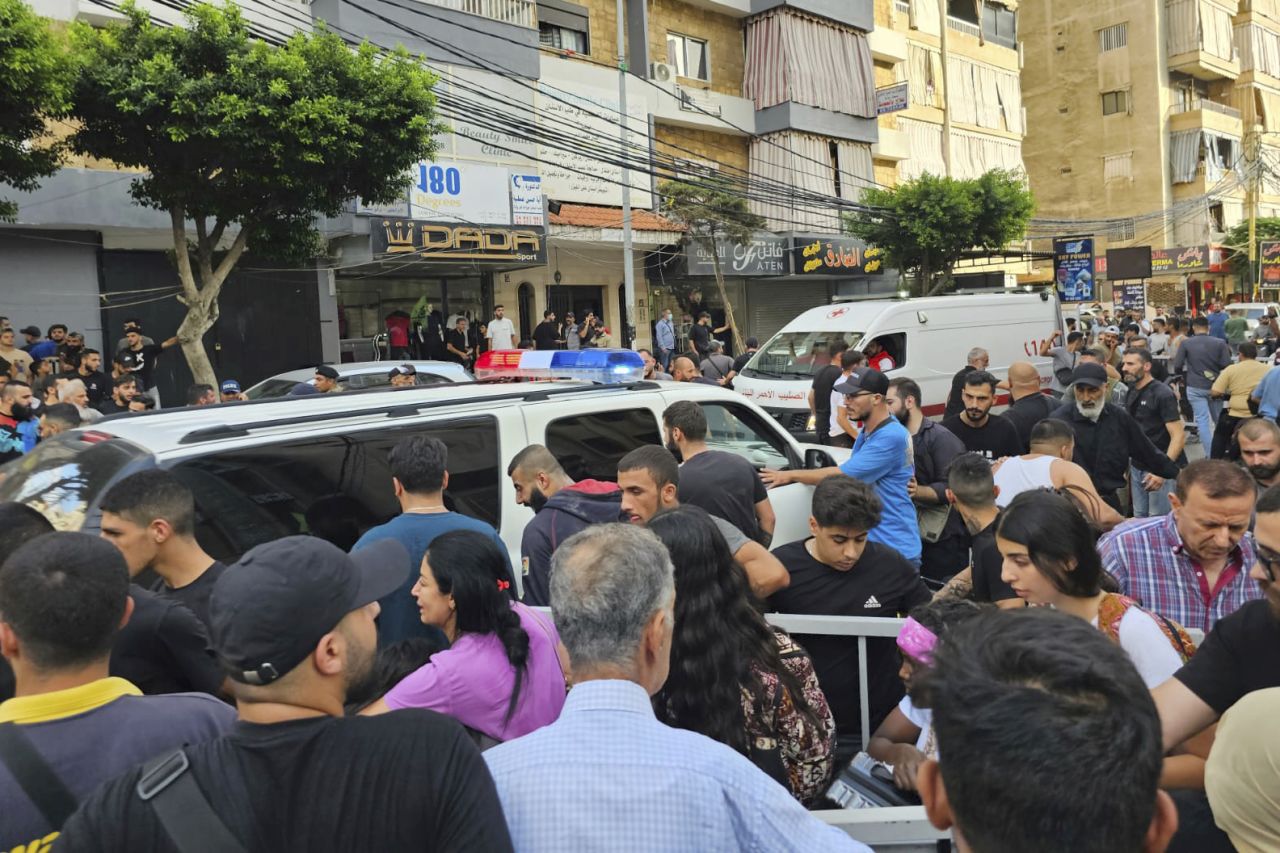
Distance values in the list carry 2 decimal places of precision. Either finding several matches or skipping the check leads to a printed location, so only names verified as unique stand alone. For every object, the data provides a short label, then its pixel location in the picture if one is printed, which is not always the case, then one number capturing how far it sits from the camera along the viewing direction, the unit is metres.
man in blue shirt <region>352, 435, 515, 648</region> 3.40
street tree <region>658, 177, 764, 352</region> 20.95
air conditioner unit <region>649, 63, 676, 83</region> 23.50
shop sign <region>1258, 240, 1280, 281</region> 39.94
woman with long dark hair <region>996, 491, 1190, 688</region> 2.69
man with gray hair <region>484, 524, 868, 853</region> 1.58
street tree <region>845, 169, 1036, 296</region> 24.89
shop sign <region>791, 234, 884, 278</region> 24.92
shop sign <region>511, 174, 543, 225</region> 18.56
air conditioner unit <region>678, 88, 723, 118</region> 24.00
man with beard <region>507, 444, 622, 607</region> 3.78
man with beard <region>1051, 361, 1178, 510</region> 6.48
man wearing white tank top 4.59
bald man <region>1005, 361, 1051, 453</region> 7.09
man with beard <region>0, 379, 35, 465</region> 7.72
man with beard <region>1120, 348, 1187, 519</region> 7.49
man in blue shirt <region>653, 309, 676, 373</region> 19.88
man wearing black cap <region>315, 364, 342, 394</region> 9.23
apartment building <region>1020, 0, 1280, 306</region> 40.25
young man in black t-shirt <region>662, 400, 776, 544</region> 4.45
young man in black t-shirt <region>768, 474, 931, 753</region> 3.33
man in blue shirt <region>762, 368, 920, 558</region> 5.40
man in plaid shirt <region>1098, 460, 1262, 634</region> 3.30
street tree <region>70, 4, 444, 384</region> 11.00
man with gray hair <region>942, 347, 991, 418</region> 8.20
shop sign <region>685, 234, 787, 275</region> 22.25
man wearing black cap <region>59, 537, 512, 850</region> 1.54
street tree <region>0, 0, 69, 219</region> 9.41
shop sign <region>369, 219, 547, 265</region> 16.53
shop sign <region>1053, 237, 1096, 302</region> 27.78
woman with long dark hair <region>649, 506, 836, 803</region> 2.43
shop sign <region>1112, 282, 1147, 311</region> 32.97
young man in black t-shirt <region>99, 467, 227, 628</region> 3.14
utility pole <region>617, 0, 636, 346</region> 18.84
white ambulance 13.32
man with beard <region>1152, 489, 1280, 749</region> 2.24
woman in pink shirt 2.50
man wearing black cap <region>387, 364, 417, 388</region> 9.69
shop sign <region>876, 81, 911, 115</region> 27.12
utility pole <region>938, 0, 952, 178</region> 31.75
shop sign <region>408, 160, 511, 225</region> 17.12
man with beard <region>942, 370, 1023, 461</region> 6.48
